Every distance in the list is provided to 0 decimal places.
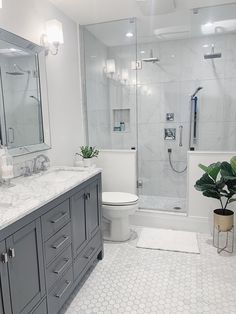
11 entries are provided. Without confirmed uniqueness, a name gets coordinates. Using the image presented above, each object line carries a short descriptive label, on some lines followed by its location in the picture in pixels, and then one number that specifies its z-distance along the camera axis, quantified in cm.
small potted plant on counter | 273
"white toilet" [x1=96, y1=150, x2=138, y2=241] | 268
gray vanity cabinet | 119
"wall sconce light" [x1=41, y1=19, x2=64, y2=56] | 227
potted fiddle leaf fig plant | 244
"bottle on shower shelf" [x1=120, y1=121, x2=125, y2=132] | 341
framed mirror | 191
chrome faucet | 221
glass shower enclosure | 309
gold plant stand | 251
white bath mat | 260
